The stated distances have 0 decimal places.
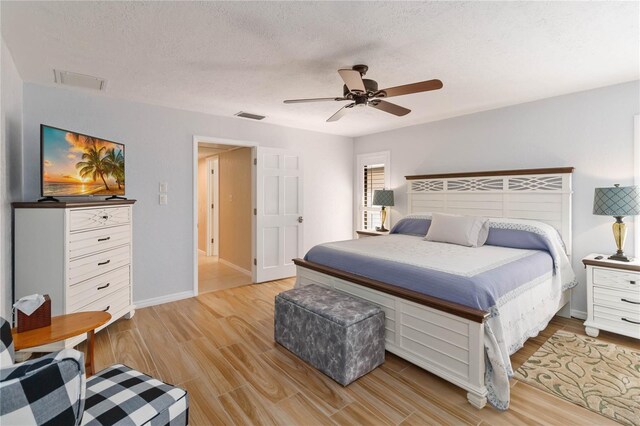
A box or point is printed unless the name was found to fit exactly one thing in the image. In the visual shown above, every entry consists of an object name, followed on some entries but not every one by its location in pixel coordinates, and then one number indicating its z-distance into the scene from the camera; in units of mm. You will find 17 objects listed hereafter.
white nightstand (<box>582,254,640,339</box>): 2695
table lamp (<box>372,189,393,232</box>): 4938
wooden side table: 1798
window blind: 5500
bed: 1966
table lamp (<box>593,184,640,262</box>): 2723
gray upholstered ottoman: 2145
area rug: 1950
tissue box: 1904
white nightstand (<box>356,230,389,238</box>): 4871
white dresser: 2391
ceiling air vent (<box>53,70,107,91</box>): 2762
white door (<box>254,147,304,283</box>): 4648
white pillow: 3338
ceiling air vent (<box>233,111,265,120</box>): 4120
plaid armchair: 760
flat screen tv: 2525
